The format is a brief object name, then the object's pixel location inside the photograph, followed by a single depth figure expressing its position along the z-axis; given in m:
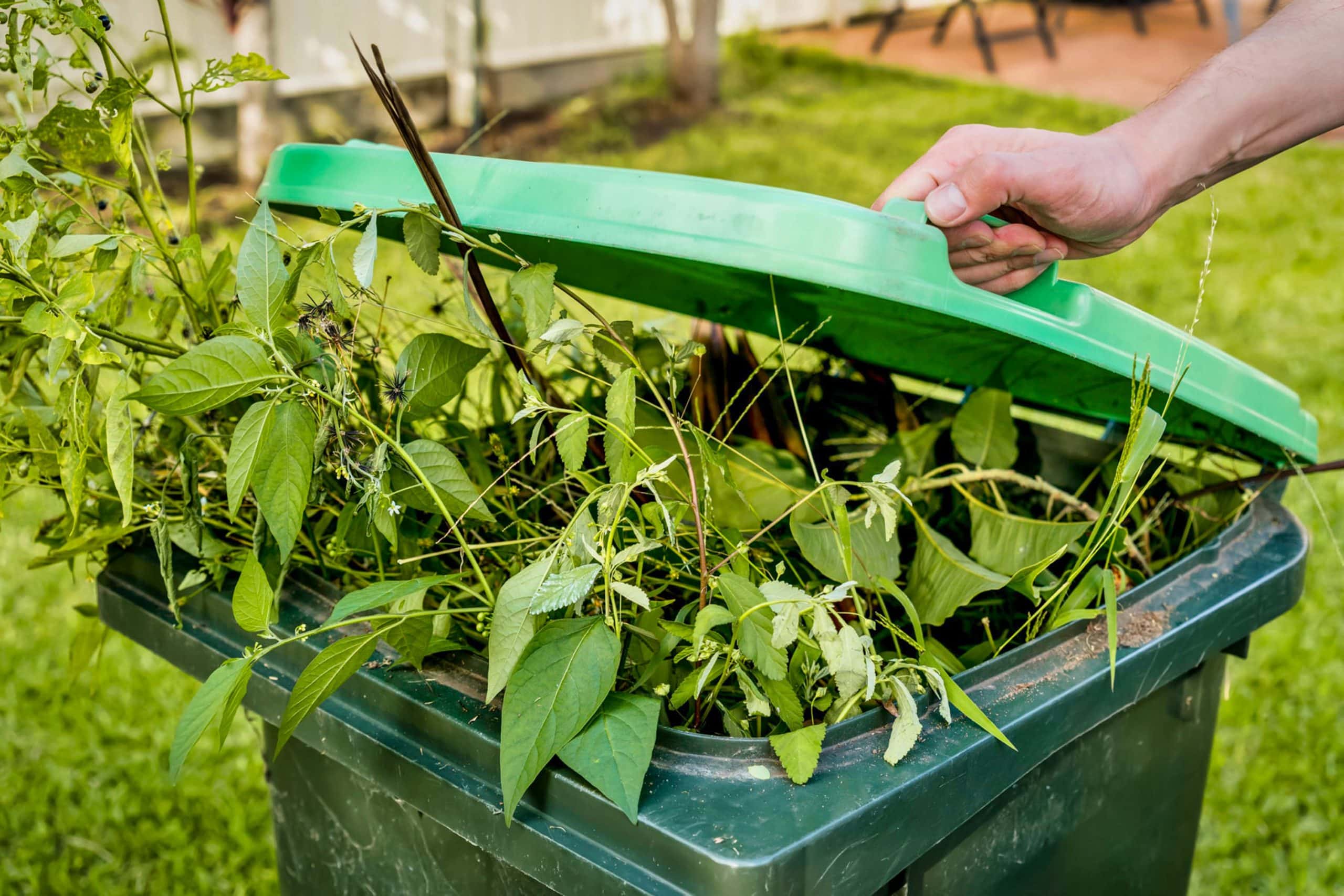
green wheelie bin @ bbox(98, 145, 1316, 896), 0.94
